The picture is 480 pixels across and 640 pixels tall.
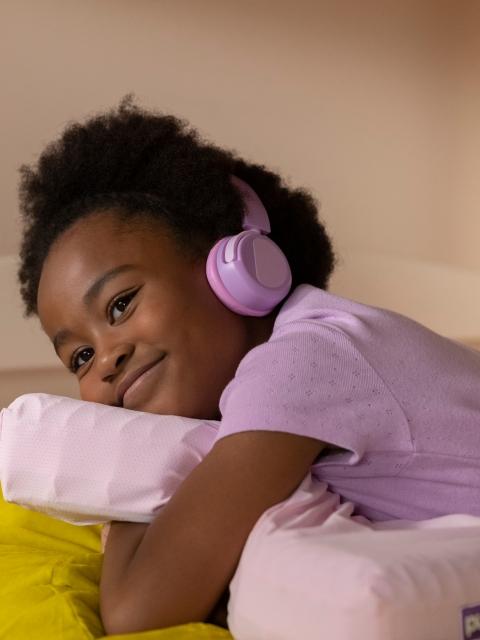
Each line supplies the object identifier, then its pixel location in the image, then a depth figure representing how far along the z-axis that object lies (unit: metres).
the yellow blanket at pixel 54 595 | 1.37
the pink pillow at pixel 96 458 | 1.47
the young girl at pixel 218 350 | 1.38
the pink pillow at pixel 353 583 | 1.24
